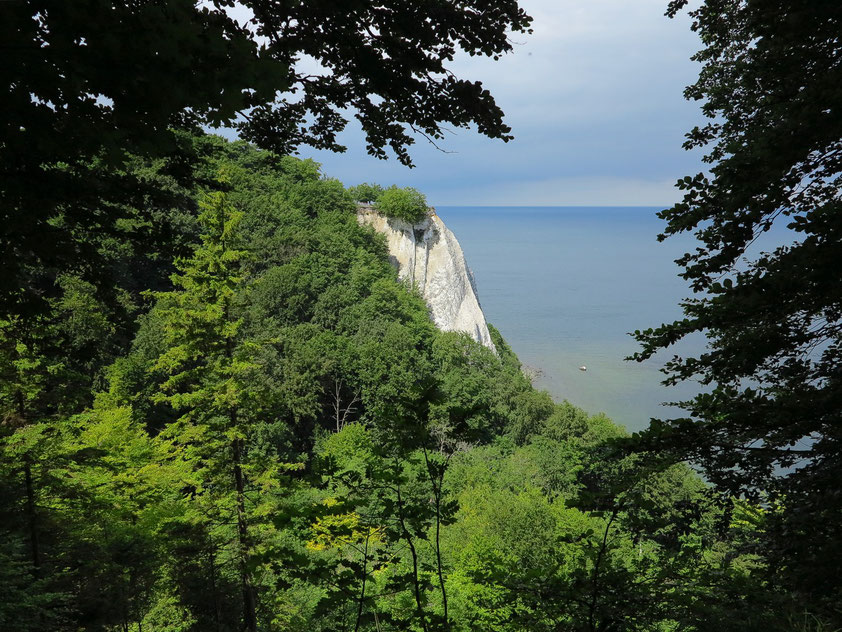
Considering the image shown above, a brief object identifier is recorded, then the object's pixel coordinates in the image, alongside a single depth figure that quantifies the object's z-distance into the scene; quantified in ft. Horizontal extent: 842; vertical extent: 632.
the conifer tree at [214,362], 30.27
